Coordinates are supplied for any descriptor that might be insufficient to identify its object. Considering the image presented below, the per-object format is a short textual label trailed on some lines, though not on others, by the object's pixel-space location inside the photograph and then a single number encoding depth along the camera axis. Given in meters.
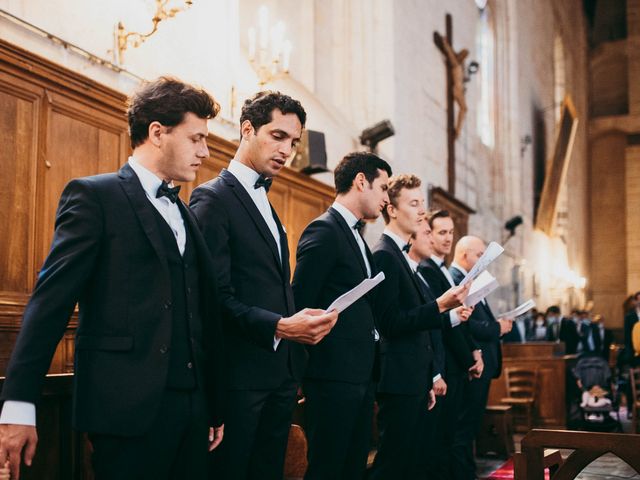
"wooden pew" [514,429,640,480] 3.04
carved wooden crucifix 12.48
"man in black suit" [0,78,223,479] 2.05
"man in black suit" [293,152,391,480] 3.23
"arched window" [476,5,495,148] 15.35
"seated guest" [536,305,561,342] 14.90
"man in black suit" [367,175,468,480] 3.91
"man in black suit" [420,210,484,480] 5.03
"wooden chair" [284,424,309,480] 4.27
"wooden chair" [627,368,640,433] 8.37
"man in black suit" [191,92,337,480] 2.57
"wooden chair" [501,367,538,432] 9.34
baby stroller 9.35
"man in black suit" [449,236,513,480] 5.30
